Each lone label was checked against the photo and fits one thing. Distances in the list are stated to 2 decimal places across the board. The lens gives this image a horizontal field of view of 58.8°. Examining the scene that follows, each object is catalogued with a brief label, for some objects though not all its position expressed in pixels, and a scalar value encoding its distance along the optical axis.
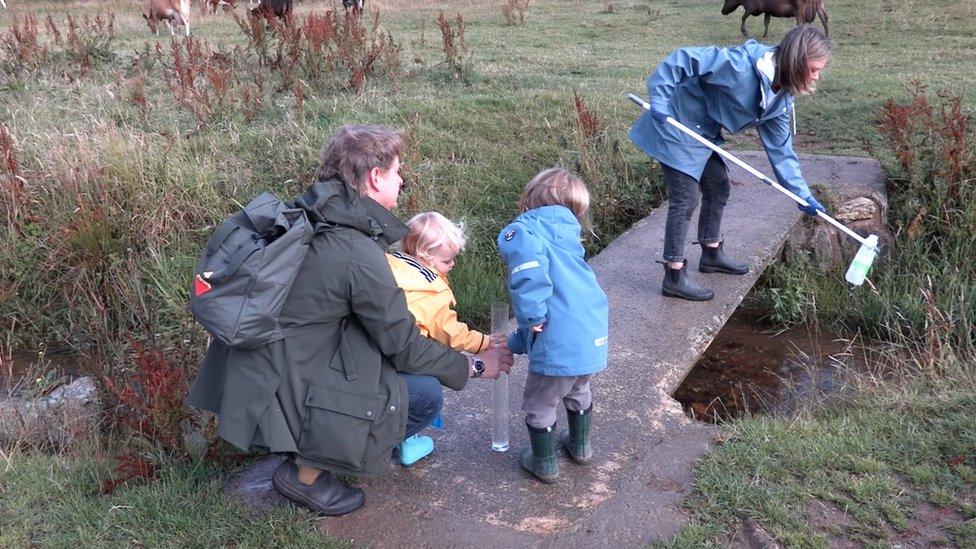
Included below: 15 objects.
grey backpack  2.66
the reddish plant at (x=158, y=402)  3.53
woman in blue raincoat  4.52
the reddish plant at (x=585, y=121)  7.50
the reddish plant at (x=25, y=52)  10.38
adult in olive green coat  2.83
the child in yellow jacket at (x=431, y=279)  3.25
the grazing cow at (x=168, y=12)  16.11
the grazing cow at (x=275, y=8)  10.65
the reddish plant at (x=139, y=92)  7.90
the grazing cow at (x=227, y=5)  16.19
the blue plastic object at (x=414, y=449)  3.46
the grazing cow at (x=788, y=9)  14.88
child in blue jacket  3.05
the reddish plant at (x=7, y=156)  6.35
